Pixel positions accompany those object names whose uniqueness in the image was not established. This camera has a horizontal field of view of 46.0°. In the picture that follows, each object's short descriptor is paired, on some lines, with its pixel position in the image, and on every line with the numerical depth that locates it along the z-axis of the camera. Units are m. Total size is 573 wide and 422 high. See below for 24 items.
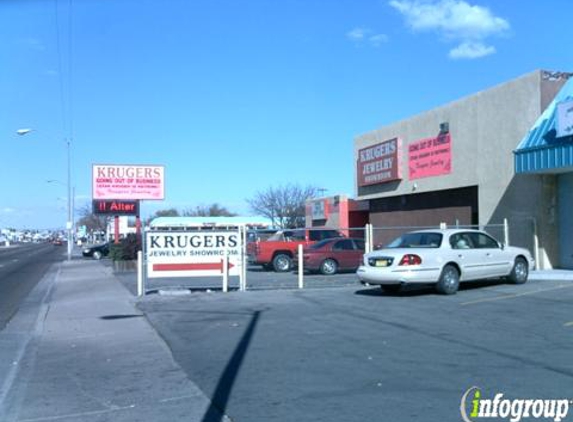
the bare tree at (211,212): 138.25
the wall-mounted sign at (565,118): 18.56
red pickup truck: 28.02
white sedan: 15.89
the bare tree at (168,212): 146.38
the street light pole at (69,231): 51.98
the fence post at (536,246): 21.59
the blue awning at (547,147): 18.95
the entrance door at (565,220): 21.19
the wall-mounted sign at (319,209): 48.75
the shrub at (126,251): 35.53
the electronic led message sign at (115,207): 42.88
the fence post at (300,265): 19.42
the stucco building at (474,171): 21.70
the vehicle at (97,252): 53.94
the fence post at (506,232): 20.95
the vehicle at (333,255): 25.16
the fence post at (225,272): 19.14
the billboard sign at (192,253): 18.98
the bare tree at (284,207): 83.56
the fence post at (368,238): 20.75
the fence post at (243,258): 19.33
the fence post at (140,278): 18.72
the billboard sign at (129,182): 42.72
